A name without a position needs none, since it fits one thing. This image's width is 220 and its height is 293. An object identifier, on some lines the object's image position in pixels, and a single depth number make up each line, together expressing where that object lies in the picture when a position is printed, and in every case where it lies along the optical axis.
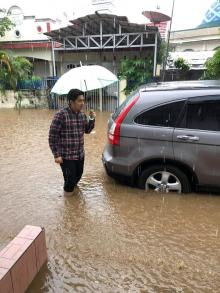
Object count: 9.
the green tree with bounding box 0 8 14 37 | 16.73
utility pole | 14.37
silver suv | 4.37
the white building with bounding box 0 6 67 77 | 18.38
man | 4.31
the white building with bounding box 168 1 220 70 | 22.81
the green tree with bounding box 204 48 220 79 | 11.20
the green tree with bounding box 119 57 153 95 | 14.49
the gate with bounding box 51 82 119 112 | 14.55
